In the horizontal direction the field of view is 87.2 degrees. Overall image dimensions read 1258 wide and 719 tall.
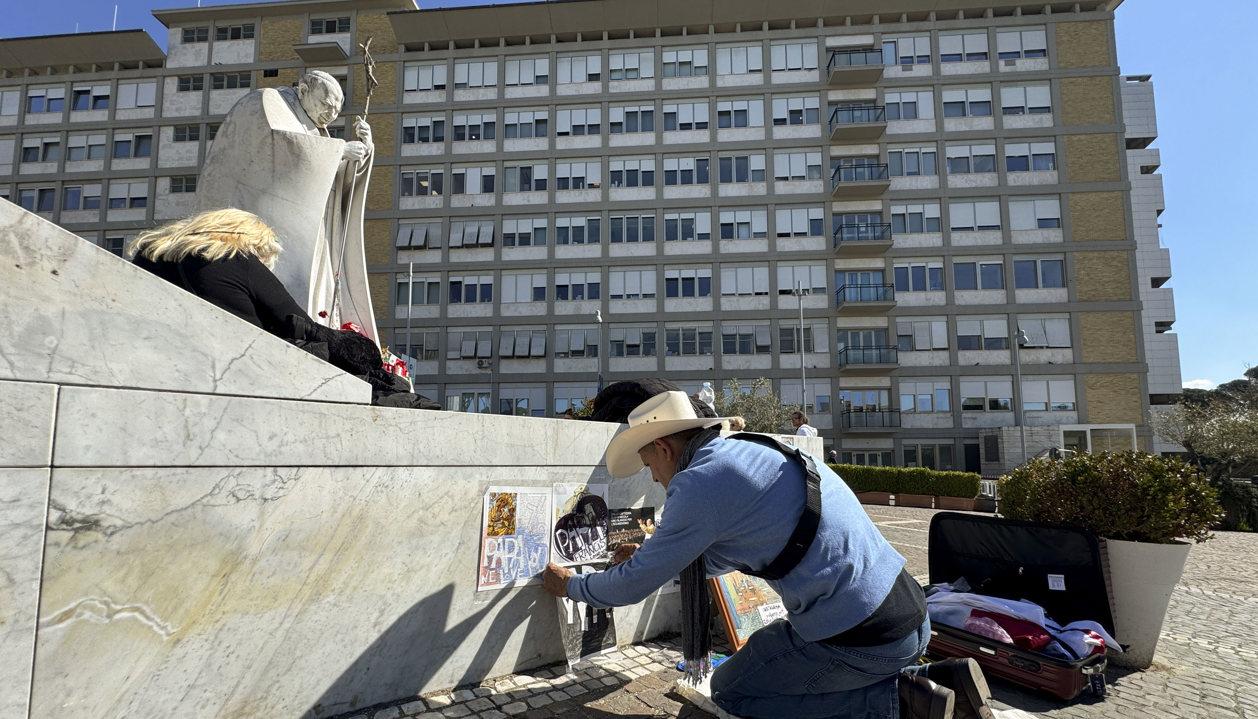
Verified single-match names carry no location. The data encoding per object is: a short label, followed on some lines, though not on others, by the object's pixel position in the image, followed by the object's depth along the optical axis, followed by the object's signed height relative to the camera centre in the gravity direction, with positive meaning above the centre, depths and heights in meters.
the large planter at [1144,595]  4.61 -1.20
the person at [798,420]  11.28 +0.13
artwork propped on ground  4.24 -1.19
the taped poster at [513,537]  3.51 -0.60
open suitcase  3.94 -1.12
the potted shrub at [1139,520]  4.64 -0.70
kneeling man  2.34 -0.52
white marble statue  4.80 +1.91
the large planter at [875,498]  22.97 -2.53
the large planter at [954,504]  21.37 -2.57
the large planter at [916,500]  22.31 -2.57
